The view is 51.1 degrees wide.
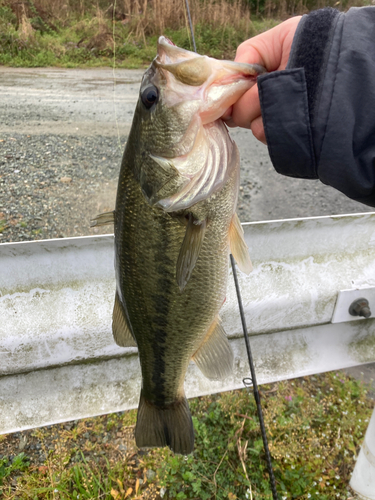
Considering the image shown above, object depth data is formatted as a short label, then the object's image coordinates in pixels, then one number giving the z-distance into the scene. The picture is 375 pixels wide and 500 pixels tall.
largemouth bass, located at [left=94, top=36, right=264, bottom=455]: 0.44
